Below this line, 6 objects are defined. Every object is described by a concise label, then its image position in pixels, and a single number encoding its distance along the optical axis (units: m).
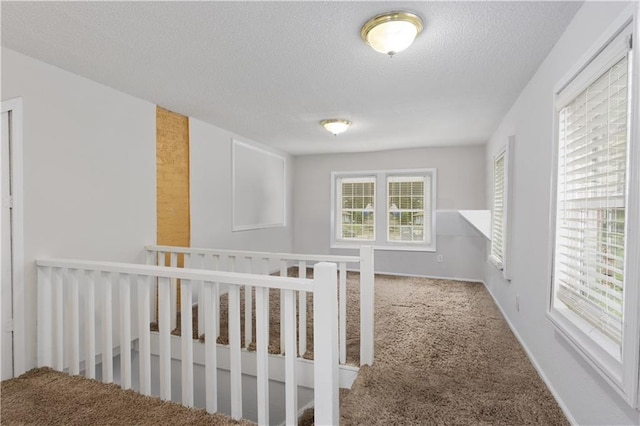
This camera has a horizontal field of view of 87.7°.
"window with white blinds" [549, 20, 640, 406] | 1.22
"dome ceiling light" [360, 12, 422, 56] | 1.76
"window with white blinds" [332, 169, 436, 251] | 5.72
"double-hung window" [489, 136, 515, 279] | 3.22
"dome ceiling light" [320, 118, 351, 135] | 3.76
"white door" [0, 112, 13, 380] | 2.12
